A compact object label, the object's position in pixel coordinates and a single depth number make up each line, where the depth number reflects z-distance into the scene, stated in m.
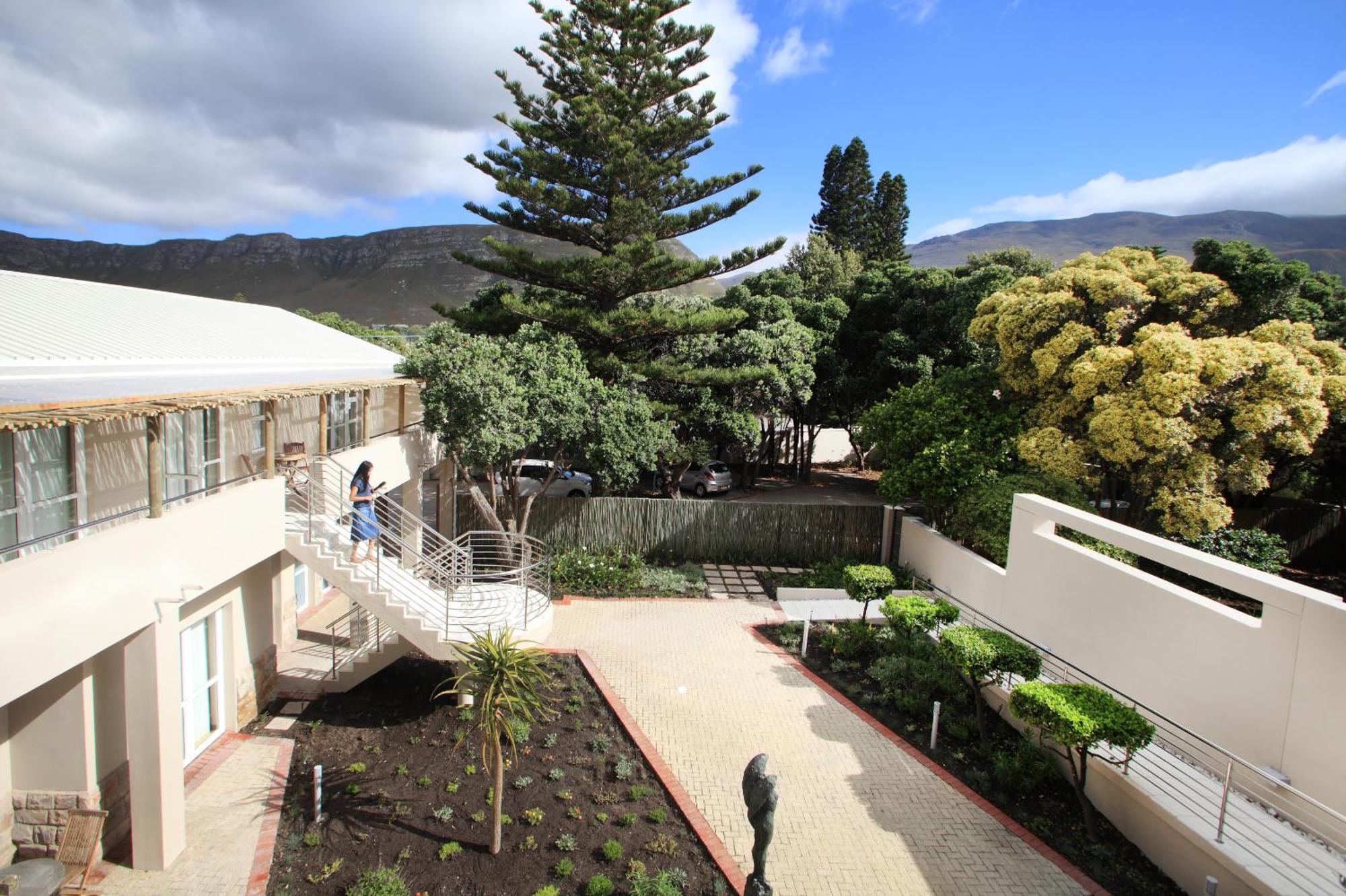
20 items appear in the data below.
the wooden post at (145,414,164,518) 5.32
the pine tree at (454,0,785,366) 15.12
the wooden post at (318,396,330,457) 8.62
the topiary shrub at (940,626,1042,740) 7.28
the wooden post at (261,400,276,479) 6.87
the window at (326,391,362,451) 10.67
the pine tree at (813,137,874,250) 37.28
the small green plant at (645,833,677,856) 5.65
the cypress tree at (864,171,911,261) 38.19
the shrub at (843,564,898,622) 10.27
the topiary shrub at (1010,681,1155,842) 5.88
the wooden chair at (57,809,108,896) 5.08
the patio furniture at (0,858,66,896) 4.60
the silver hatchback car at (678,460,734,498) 20.34
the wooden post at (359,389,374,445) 10.07
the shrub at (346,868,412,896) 5.00
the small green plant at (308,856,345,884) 5.23
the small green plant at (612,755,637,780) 6.64
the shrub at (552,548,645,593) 12.12
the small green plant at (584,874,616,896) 5.12
